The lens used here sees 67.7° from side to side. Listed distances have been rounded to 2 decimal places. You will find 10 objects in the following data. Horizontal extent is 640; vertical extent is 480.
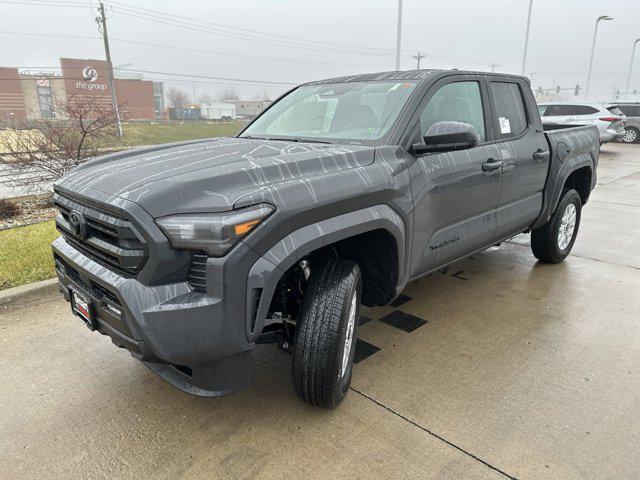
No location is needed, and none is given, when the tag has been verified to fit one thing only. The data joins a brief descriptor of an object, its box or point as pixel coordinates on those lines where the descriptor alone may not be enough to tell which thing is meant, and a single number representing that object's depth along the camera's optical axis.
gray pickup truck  2.00
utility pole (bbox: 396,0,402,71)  20.78
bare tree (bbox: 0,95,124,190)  8.00
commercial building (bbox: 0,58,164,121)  47.05
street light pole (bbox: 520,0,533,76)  28.81
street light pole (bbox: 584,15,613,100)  34.44
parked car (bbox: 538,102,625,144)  16.28
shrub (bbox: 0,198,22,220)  7.72
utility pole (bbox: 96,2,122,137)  31.03
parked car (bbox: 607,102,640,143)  21.00
